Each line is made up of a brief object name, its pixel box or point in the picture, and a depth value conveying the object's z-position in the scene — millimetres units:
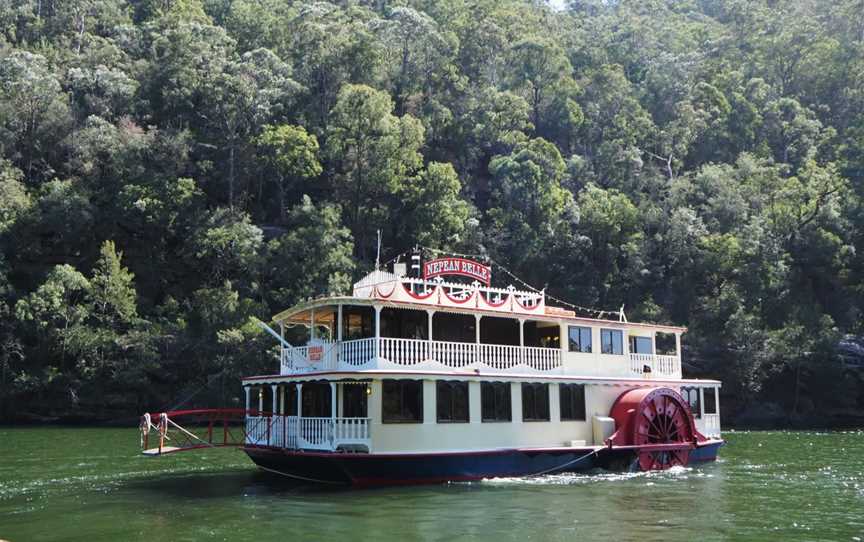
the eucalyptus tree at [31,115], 55406
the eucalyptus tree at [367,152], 55656
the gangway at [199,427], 19453
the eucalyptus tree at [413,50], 70375
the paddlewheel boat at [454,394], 19938
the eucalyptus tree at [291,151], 54438
